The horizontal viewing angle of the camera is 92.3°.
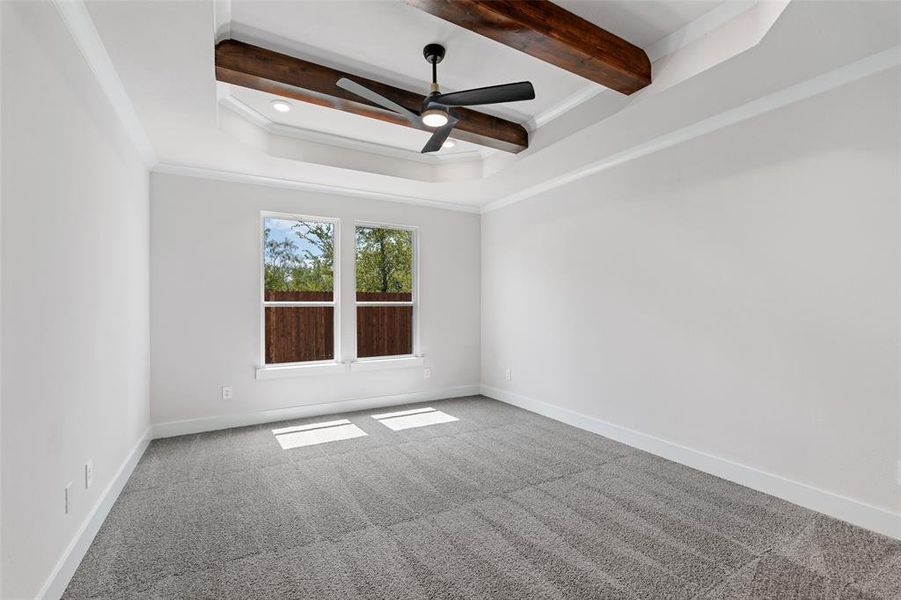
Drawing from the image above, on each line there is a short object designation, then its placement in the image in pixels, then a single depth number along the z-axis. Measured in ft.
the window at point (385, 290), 17.20
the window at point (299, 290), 15.46
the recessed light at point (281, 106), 10.99
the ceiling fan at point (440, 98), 8.40
